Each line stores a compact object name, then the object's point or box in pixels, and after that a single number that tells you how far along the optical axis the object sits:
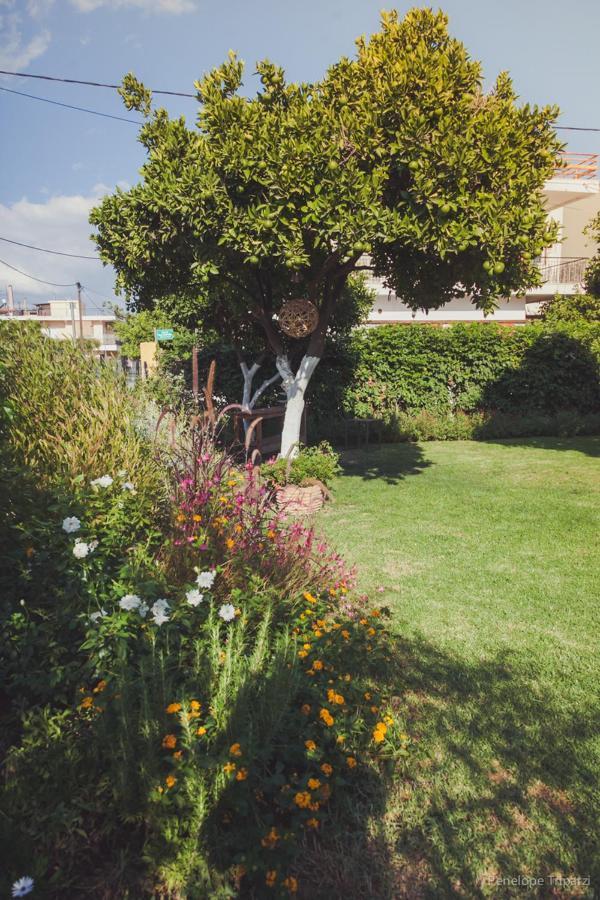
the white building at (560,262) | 26.22
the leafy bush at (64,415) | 3.43
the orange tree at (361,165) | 6.25
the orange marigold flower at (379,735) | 2.47
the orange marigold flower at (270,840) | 1.92
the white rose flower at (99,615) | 2.55
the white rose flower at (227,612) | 2.57
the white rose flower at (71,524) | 2.71
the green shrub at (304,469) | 7.02
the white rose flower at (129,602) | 2.49
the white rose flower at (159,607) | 2.52
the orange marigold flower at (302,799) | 2.05
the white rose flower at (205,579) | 2.69
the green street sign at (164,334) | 10.66
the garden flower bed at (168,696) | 1.96
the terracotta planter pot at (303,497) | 7.06
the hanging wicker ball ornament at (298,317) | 7.97
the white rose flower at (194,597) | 2.59
